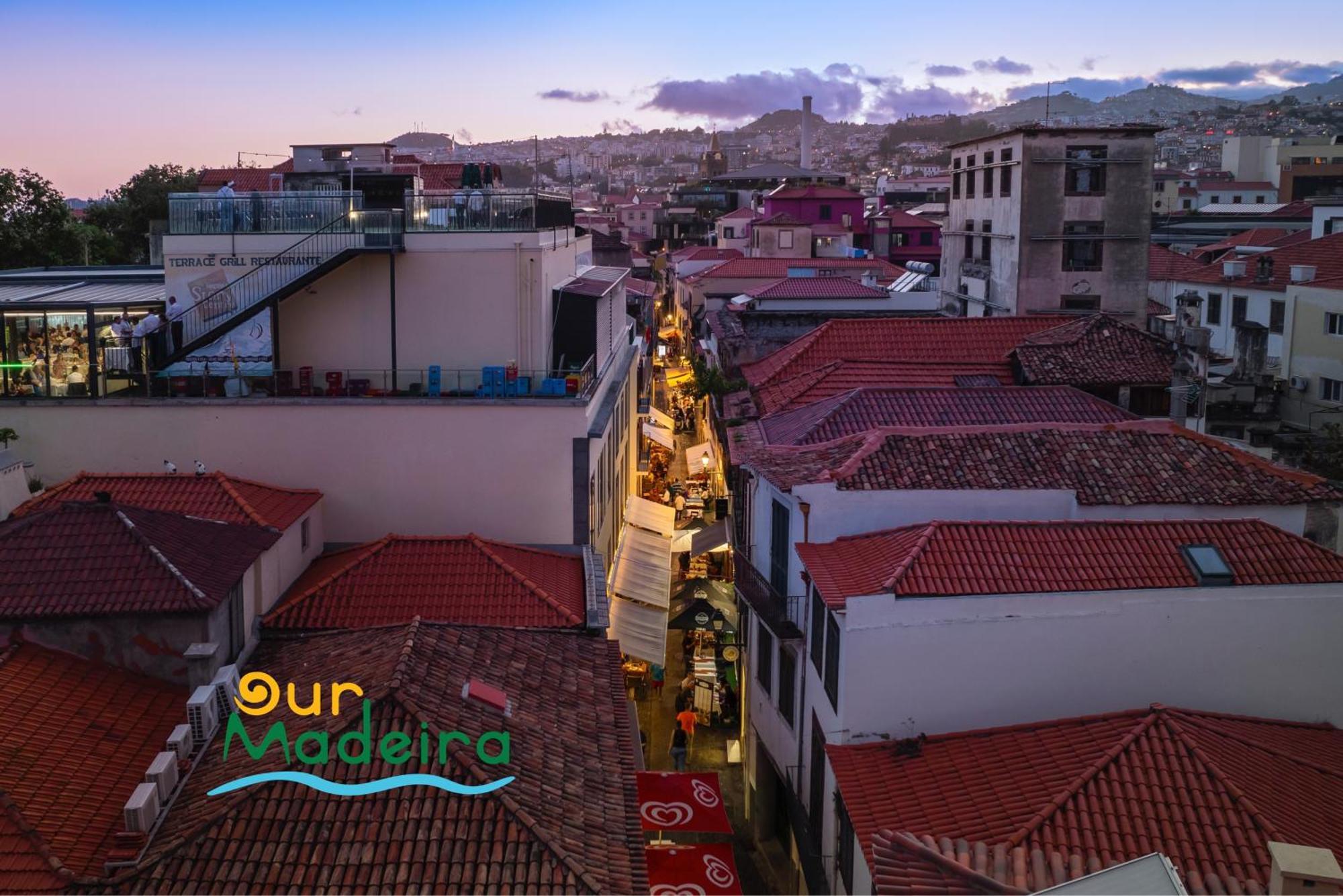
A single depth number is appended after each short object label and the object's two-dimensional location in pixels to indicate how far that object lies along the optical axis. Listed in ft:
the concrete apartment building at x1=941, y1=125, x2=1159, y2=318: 125.70
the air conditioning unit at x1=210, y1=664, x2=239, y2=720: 44.57
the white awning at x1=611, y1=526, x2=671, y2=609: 81.35
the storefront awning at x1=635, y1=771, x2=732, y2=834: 52.80
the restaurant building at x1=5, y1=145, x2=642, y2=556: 69.26
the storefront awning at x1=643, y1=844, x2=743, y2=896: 49.39
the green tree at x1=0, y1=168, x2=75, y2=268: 129.90
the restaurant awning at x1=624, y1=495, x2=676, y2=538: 101.45
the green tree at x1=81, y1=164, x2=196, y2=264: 157.79
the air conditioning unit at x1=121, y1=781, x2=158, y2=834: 36.06
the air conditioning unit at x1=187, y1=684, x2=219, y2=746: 42.57
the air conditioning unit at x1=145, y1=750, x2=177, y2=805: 37.96
